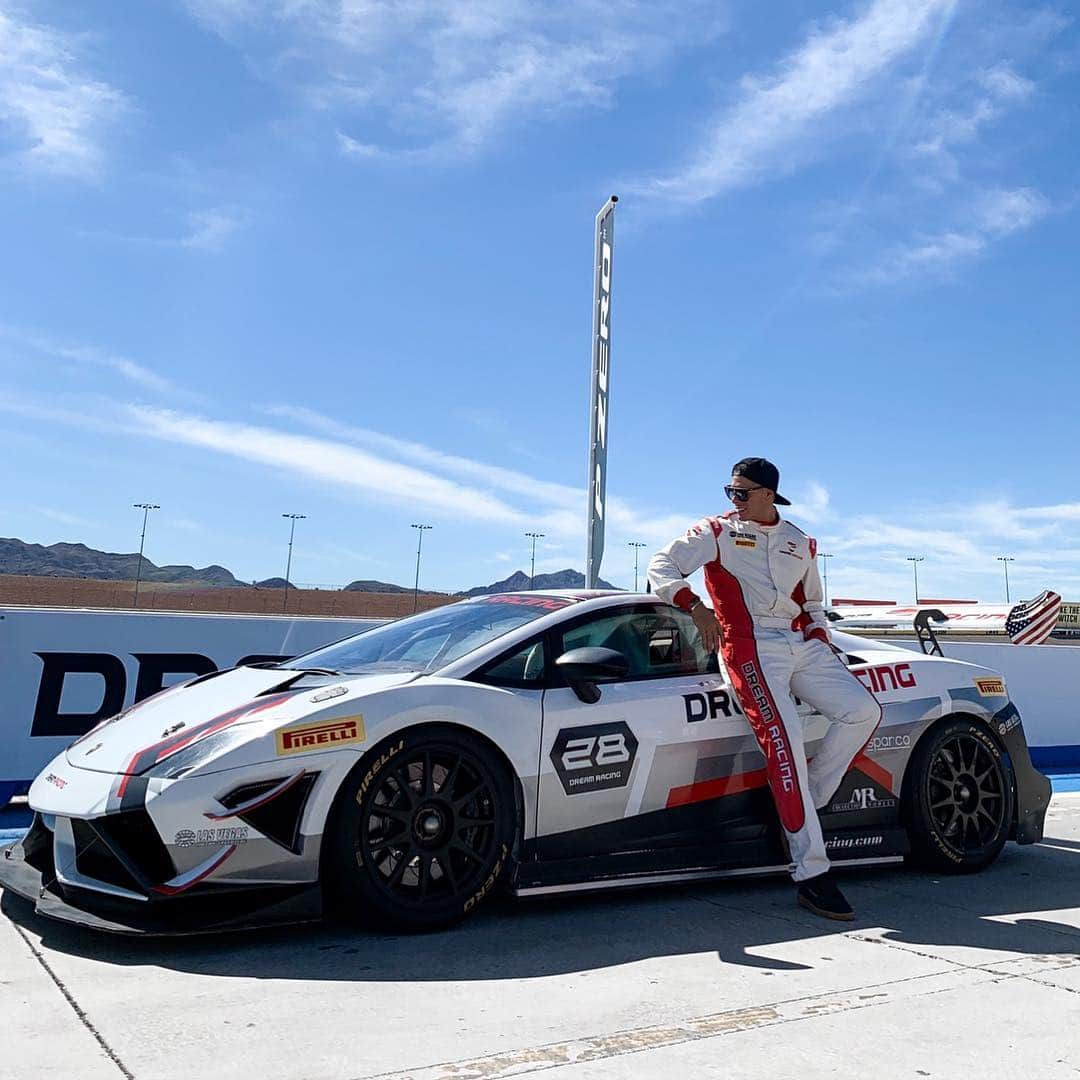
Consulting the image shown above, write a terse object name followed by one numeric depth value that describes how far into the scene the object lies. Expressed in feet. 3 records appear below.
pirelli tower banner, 33.04
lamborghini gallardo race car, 12.18
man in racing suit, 15.29
